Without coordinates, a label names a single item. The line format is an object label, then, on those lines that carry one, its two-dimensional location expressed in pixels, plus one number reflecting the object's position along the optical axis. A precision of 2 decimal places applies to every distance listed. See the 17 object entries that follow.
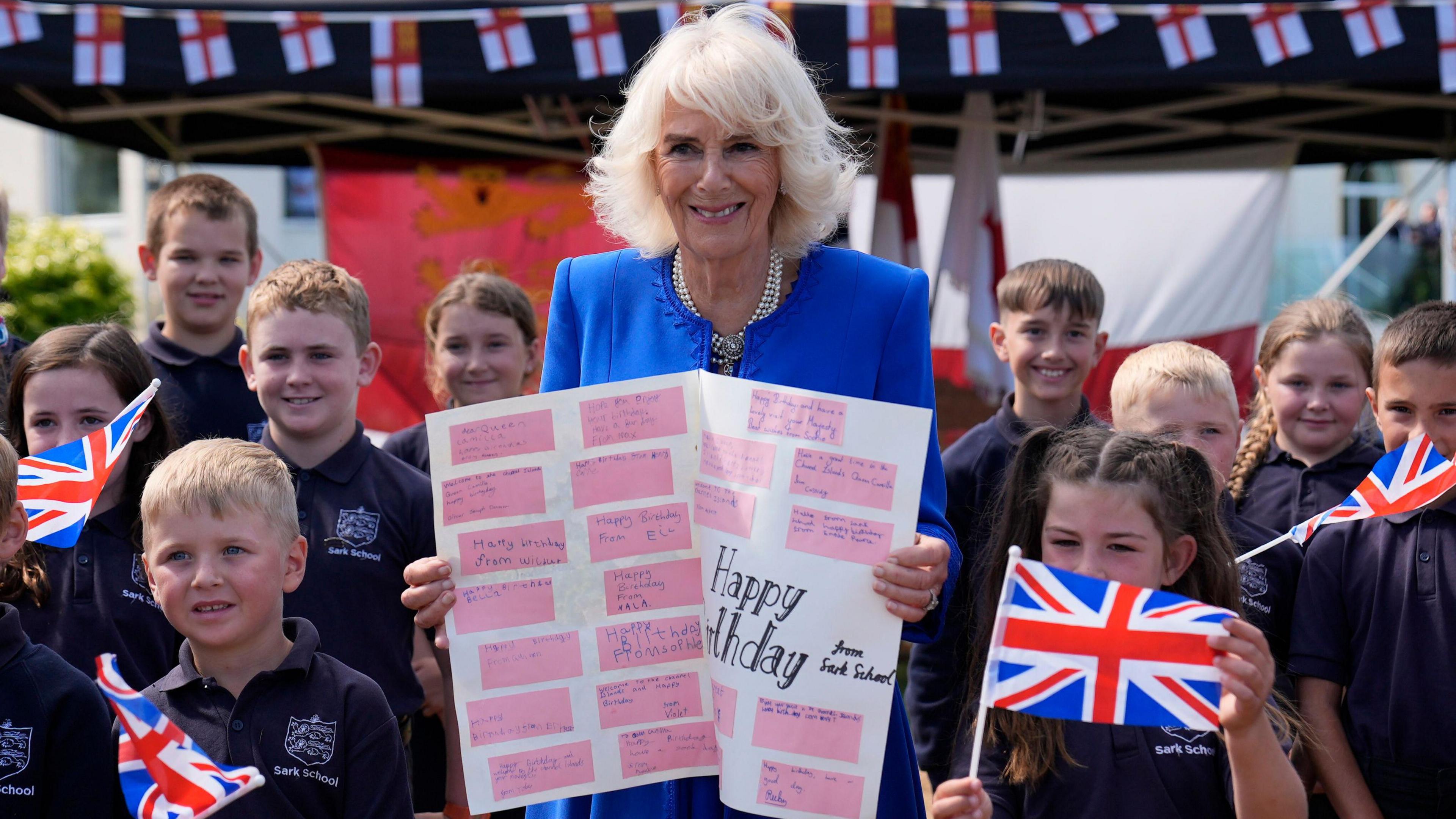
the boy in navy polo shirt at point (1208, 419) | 3.18
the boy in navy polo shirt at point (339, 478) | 3.15
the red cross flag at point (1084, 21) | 5.36
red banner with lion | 7.91
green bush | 14.62
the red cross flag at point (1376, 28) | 5.30
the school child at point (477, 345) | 4.21
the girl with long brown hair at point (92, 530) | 2.86
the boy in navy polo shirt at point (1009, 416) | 3.47
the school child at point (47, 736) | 2.27
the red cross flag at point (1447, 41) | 5.28
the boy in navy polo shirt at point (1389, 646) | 2.82
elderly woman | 2.21
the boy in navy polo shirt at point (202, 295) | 3.83
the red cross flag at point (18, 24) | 5.43
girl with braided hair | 3.68
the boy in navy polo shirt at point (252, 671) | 2.34
